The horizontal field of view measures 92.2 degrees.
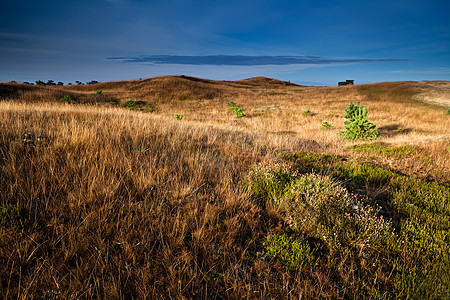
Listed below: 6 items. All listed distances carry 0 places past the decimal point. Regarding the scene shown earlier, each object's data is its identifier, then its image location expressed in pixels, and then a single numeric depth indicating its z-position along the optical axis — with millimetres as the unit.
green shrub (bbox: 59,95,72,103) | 20462
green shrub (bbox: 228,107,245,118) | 21344
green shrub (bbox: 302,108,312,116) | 22905
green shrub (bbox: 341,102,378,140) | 12016
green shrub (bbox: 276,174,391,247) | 2842
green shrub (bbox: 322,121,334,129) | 15572
